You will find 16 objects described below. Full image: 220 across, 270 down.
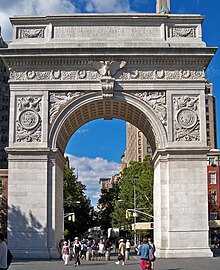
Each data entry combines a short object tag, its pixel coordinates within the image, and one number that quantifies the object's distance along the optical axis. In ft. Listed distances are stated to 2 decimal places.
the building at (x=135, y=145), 385.70
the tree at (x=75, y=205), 231.71
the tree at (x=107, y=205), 320.70
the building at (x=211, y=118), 390.42
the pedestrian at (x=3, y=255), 45.39
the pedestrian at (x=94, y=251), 127.15
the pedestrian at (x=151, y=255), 64.95
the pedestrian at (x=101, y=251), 122.31
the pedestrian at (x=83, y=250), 123.54
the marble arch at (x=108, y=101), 111.86
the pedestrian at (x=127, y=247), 116.86
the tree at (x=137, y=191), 211.00
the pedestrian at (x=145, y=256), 64.85
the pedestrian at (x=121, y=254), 102.68
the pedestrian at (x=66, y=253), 99.80
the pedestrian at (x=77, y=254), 100.88
